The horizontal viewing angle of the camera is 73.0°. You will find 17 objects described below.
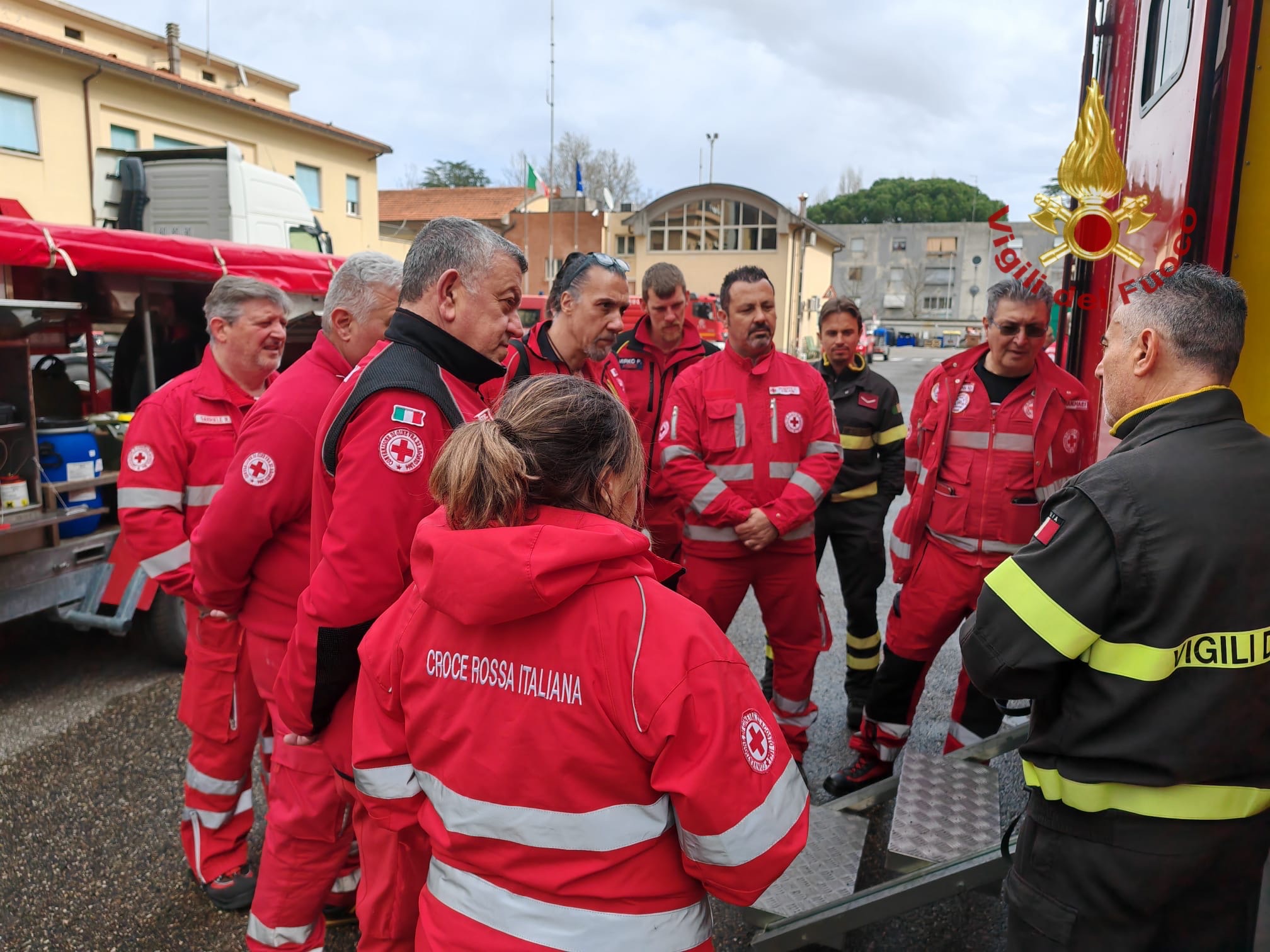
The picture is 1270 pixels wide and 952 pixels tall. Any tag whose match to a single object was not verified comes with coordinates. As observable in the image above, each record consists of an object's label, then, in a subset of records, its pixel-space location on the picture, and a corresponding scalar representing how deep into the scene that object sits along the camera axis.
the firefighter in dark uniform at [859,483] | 4.45
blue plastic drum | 4.44
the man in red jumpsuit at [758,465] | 3.71
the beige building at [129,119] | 17.73
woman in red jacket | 1.28
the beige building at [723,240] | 41.19
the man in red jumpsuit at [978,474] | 3.34
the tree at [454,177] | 62.22
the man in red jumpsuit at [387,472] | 1.90
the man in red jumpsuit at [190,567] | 3.04
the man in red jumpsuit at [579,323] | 3.24
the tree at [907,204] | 81.81
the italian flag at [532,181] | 26.11
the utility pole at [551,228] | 27.29
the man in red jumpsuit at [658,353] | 4.39
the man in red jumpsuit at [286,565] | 2.39
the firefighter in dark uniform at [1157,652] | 1.57
